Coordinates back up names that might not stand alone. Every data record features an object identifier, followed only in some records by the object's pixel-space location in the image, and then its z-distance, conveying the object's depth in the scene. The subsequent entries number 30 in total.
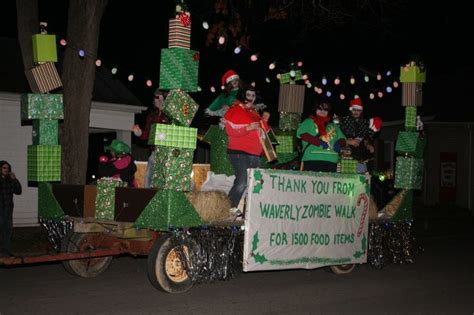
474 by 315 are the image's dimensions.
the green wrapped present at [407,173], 10.78
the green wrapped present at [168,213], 7.56
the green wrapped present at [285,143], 11.66
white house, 15.44
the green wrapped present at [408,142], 10.91
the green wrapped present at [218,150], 9.76
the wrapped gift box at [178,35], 7.88
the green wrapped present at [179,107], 7.73
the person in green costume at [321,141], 9.84
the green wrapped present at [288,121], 12.10
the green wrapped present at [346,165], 10.84
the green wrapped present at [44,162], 8.63
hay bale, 7.97
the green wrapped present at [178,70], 7.74
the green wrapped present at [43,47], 8.66
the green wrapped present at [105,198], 8.12
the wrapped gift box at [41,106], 8.63
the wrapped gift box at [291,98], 12.12
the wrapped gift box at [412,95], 11.23
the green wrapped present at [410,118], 11.16
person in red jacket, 8.85
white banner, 8.07
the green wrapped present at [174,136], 7.62
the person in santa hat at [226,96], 9.41
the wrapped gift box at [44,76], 8.68
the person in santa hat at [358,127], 11.45
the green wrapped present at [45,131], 8.68
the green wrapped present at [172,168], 7.64
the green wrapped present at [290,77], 12.28
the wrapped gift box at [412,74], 11.31
